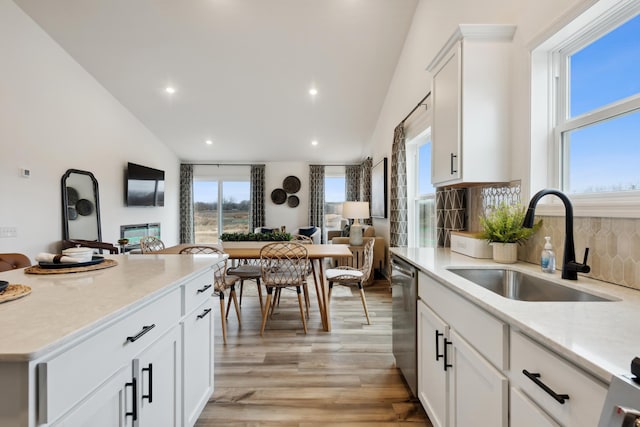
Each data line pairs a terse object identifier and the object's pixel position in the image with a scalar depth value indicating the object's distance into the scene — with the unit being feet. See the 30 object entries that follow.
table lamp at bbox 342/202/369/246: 17.24
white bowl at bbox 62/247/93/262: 5.21
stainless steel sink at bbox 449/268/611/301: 4.39
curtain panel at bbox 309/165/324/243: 26.76
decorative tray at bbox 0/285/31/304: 3.35
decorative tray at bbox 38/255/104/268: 4.96
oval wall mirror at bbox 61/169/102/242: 14.17
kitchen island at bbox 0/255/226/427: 2.37
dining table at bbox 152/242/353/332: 10.35
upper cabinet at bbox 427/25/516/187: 6.27
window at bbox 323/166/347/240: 27.27
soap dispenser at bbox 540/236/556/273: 4.84
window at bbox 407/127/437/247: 12.28
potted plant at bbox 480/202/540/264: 5.80
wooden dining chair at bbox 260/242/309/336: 10.15
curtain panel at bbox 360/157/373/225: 23.01
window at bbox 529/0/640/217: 4.25
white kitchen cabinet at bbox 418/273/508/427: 3.35
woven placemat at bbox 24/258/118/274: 4.78
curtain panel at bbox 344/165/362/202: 26.91
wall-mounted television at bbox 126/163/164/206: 19.10
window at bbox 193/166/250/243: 27.25
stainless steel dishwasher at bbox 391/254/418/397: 6.23
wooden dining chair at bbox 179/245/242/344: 9.61
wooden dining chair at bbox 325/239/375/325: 10.96
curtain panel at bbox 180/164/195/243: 26.58
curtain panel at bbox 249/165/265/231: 26.86
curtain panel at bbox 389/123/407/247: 13.69
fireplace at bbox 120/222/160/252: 18.84
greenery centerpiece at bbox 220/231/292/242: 12.39
